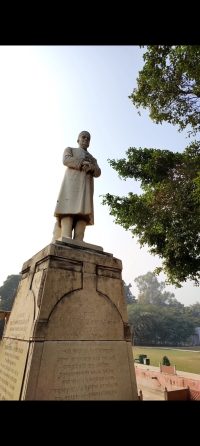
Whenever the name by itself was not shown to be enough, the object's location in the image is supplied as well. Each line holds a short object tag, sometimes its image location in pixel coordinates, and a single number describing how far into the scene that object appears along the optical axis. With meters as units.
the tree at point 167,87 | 5.03
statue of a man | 3.80
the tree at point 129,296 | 67.56
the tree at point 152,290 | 83.39
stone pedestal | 2.49
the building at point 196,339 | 57.16
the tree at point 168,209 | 6.83
